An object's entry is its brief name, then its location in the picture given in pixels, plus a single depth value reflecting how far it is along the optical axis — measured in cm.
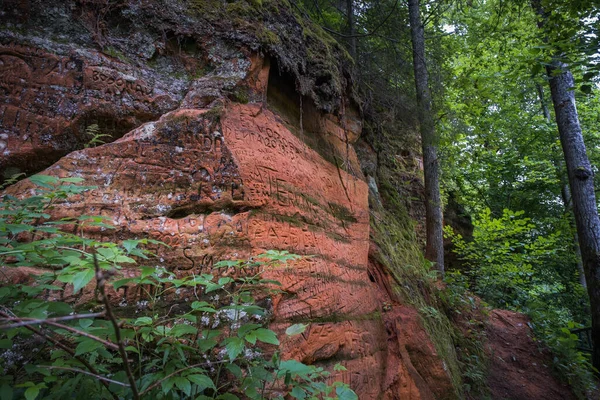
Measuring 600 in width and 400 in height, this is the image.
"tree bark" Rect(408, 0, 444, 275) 750
